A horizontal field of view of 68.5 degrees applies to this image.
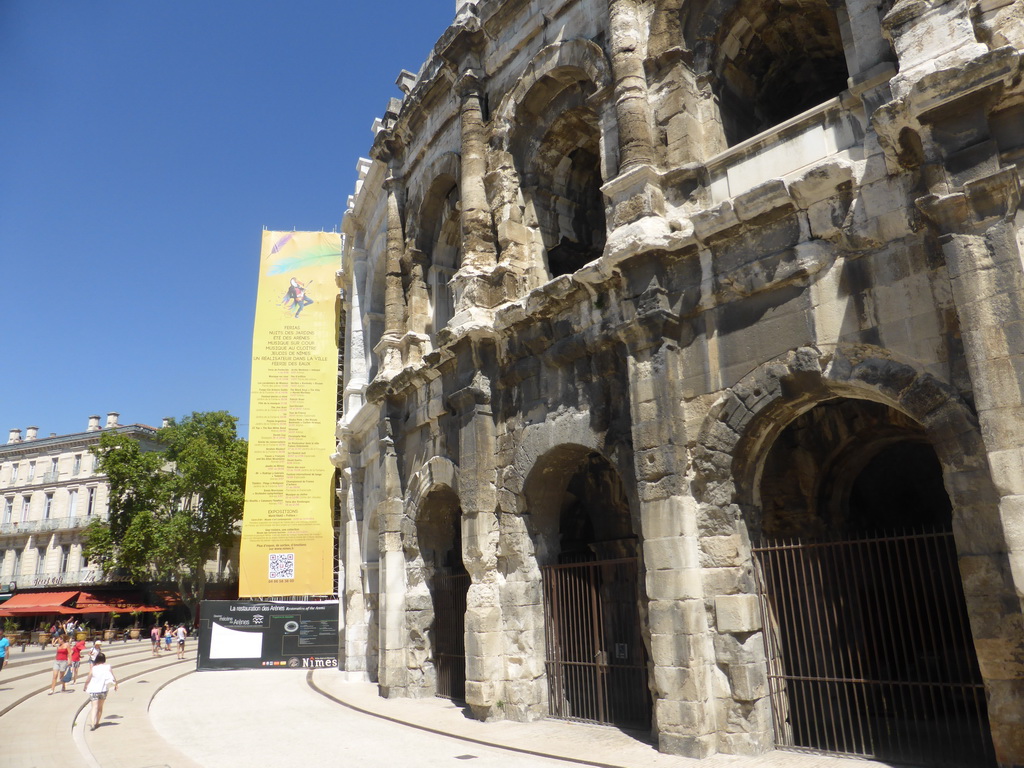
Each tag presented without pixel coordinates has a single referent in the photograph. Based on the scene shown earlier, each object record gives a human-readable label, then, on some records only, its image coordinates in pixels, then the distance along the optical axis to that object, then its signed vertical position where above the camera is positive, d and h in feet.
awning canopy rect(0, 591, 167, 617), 94.89 -1.19
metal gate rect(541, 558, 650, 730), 26.50 -3.03
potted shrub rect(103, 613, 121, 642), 96.21 -5.04
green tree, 93.35 +10.86
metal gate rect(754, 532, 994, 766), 20.16 -3.17
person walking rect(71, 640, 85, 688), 45.43 -3.52
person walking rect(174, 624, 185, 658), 69.47 -4.18
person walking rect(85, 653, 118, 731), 30.42 -3.65
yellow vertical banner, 58.65 +12.07
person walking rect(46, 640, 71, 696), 44.37 -3.97
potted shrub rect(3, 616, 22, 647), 96.63 -4.33
